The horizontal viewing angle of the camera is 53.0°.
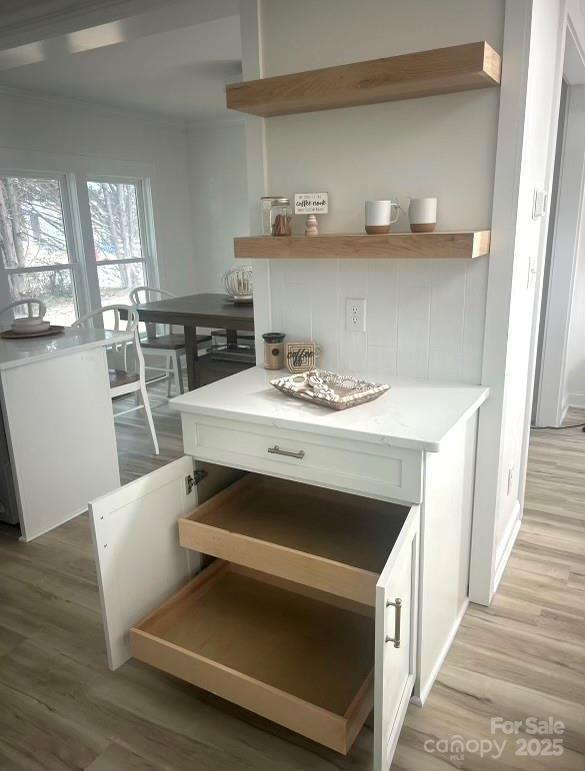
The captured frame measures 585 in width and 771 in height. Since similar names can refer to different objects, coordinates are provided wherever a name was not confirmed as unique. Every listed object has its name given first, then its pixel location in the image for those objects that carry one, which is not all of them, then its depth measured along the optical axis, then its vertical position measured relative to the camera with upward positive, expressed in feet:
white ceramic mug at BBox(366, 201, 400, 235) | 5.58 +0.10
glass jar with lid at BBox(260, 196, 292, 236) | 6.28 +0.16
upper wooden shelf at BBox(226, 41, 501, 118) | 4.83 +1.26
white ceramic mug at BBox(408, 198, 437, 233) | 5.50 +0.11
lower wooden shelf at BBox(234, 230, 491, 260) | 5.12 -0.17
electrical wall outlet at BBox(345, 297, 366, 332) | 6.46 -0.92
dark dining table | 11.03 -1.58
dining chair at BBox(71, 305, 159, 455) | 10.71 -2.60
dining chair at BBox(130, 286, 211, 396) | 13.56 -2.52
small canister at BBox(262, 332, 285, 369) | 6.77 -1.34
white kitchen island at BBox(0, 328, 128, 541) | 8.06 -2.74
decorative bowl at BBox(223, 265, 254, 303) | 12.72 -1.09
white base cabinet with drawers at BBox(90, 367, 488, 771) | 4.62 -2.91
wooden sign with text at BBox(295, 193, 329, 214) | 6.26 +0.27
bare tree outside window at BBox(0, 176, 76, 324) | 14.07 -0.18
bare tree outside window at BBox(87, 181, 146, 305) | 16.49 -0.08
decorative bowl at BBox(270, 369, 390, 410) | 5.33 -1.48
